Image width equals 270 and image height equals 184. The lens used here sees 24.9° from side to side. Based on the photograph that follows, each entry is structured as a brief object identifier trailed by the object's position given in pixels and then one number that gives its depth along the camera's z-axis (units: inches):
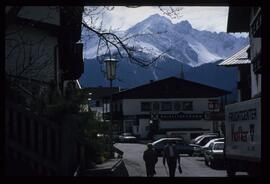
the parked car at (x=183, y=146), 1835.6
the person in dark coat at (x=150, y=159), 855.1
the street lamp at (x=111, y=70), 723.8
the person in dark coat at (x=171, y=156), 916.5
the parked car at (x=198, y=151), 1669.5
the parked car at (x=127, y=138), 3069.4
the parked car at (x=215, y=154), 1270.9
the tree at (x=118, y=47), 441.7
